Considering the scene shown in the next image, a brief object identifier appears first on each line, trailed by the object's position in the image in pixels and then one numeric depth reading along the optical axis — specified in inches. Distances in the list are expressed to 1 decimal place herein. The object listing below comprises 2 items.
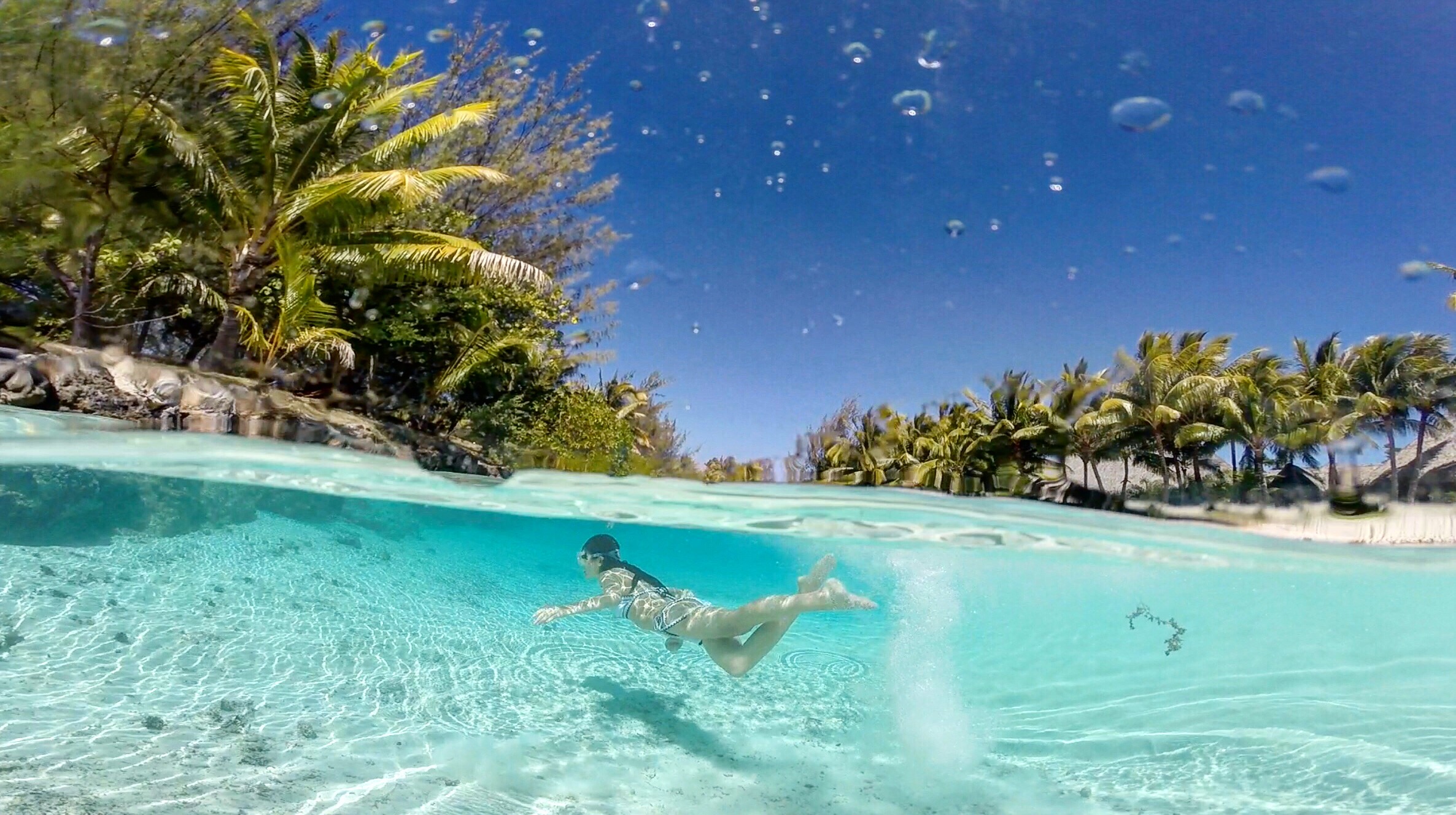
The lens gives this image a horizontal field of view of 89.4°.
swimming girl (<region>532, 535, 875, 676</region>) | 204.8
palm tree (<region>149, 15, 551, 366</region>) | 521.0
